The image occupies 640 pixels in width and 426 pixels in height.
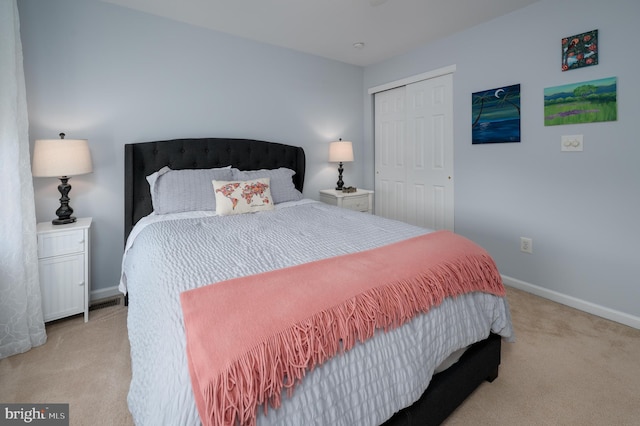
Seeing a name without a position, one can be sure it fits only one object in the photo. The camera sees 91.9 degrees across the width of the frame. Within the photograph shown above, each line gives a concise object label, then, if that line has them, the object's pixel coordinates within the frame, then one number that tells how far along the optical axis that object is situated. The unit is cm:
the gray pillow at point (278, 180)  286
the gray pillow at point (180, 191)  246
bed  86
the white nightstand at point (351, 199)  357
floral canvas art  221
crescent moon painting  269
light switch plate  233
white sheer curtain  180
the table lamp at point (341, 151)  370
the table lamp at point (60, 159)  209
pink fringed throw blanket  75
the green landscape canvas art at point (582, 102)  217
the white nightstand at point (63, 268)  210
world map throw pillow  243
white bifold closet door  330
